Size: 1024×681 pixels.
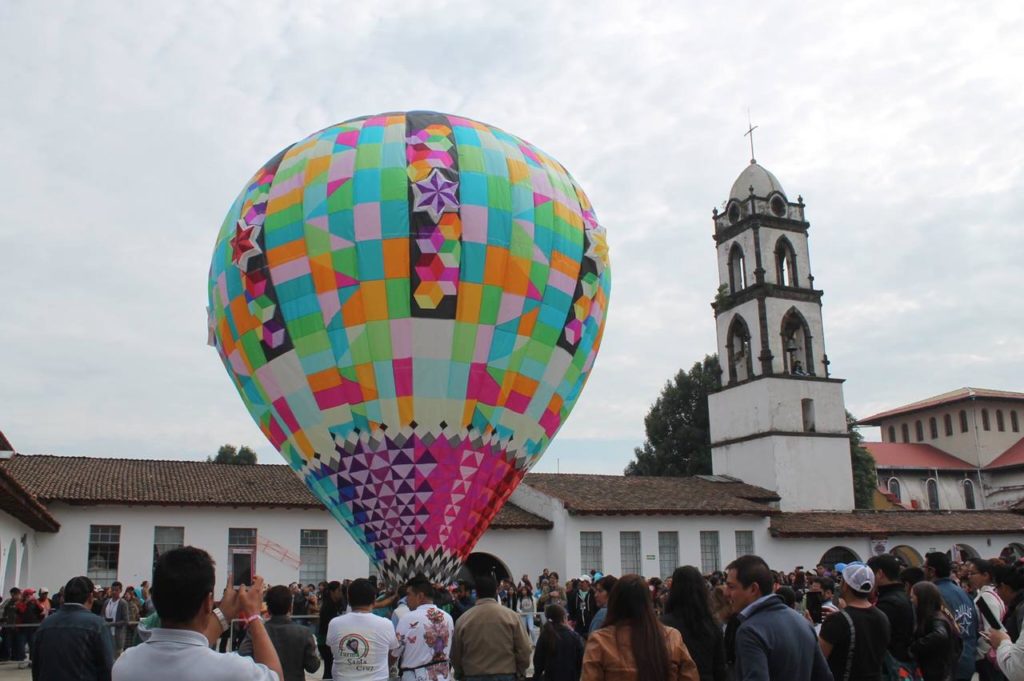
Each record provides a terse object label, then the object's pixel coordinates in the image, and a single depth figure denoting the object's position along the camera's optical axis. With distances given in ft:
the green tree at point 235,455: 217.36
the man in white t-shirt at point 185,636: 10.22
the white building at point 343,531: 81.10
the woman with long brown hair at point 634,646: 14.44
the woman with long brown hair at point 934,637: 20.24
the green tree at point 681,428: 163.94
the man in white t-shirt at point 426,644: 24.75
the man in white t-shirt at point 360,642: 22.85
